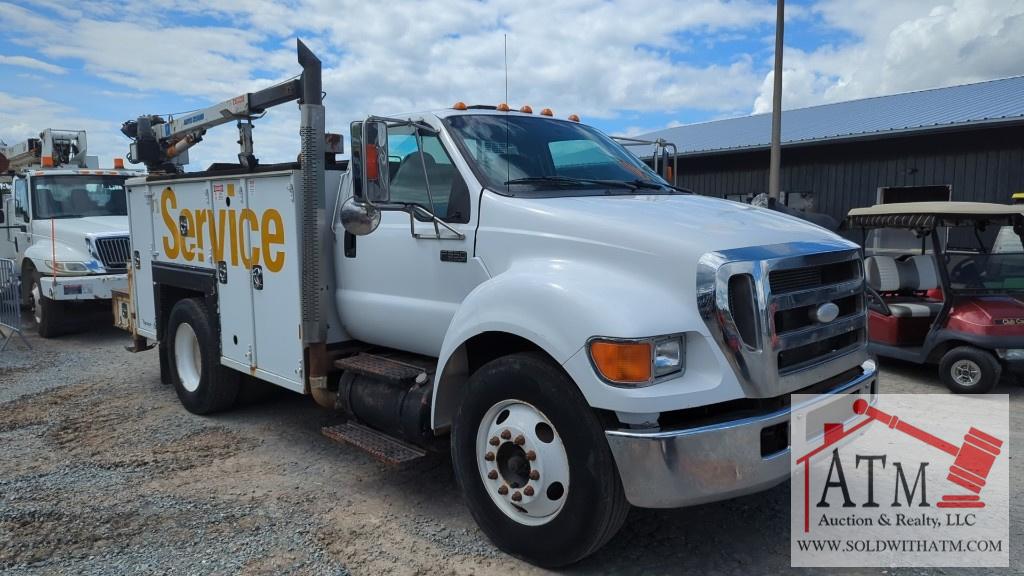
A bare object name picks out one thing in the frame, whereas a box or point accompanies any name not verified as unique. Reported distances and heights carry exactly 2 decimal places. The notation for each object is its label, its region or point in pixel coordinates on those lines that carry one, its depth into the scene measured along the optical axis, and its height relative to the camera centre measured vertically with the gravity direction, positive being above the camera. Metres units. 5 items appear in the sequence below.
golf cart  6.61 -1.02
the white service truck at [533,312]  2.98 -0.51
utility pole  12.04 +1.77
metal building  12.29 +1.13
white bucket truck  10.10 -0.19
